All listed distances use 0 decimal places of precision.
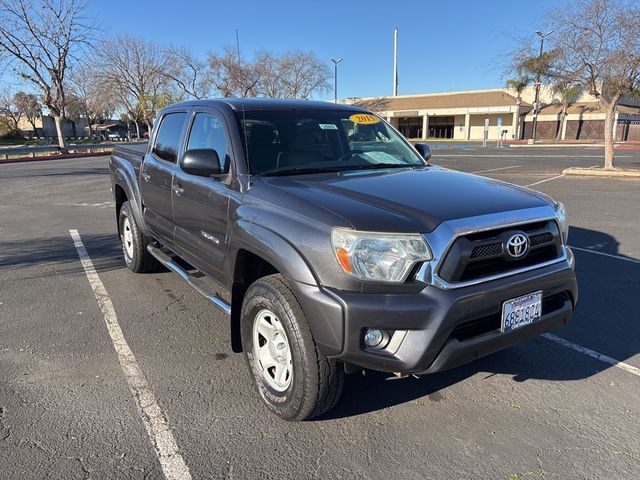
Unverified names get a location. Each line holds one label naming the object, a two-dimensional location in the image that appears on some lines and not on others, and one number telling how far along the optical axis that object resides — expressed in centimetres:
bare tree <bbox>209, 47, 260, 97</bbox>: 4841
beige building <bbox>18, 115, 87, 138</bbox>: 9626
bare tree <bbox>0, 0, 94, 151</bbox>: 3020
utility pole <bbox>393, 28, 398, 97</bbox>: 7644
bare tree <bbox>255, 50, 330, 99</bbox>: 5266
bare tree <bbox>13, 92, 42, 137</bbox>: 7832
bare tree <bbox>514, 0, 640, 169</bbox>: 1406
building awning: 5822
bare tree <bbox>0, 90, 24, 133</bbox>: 7975
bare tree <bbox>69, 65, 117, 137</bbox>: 4625
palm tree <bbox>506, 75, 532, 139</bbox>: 5177
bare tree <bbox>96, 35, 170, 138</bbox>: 4731
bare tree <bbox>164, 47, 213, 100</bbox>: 4859
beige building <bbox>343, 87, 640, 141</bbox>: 5334
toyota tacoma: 242
